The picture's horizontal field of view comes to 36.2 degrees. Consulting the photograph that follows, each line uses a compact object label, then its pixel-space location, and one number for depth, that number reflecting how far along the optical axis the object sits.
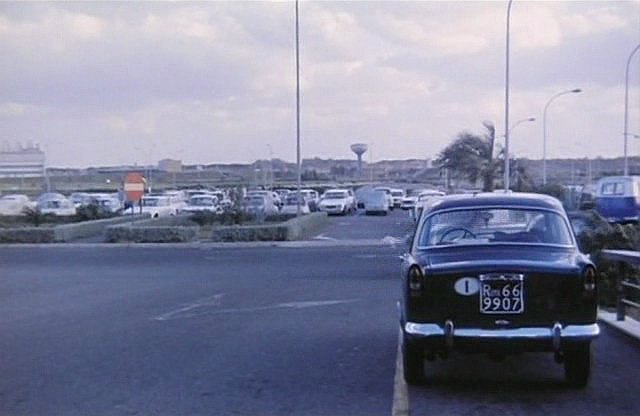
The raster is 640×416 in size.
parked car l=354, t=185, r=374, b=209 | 61.46
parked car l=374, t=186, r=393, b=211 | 60.75
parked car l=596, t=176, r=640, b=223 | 40.69
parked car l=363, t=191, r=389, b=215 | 58.34
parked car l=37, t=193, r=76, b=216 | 47.75
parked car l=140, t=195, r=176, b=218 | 50.34
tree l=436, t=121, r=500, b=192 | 64.81
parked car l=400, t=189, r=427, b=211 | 59.24
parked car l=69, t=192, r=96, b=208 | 48.75
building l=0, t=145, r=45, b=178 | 64.38
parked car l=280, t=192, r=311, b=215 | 52.81
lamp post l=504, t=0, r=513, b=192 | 43.61
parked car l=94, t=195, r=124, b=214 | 49.44
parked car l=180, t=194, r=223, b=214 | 44.28
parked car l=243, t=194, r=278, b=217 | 41.23
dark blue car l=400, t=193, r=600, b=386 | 8.41
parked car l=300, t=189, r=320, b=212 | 59.70
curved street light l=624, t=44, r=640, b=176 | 58.70
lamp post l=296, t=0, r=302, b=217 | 39.62
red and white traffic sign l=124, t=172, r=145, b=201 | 38.00
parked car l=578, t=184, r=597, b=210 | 41.73
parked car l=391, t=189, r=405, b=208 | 67.12
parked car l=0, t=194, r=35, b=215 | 47.50
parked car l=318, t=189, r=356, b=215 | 58.19
